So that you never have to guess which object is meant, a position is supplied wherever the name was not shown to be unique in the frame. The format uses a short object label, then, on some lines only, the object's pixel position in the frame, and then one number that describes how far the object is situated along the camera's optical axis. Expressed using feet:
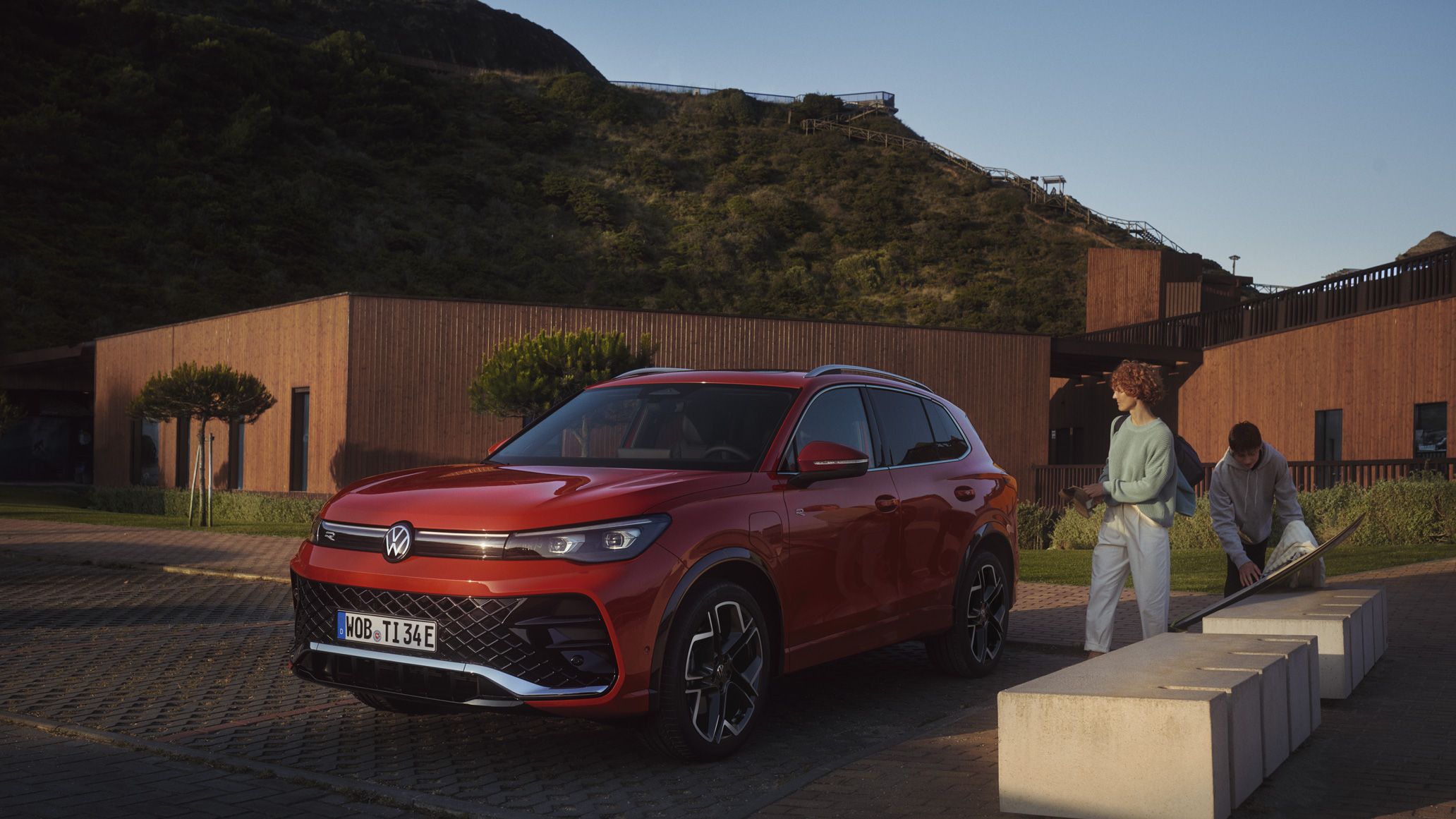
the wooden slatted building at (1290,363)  77.30
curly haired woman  22.66
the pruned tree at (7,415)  103.65
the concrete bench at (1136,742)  14.34
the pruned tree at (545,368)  73.36
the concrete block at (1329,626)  22.49
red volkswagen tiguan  16.29
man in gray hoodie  24.58
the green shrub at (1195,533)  61.98
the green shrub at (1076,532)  72.08
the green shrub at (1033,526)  80.64
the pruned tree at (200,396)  84.64
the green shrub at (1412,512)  57.57
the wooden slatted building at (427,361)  92.53
